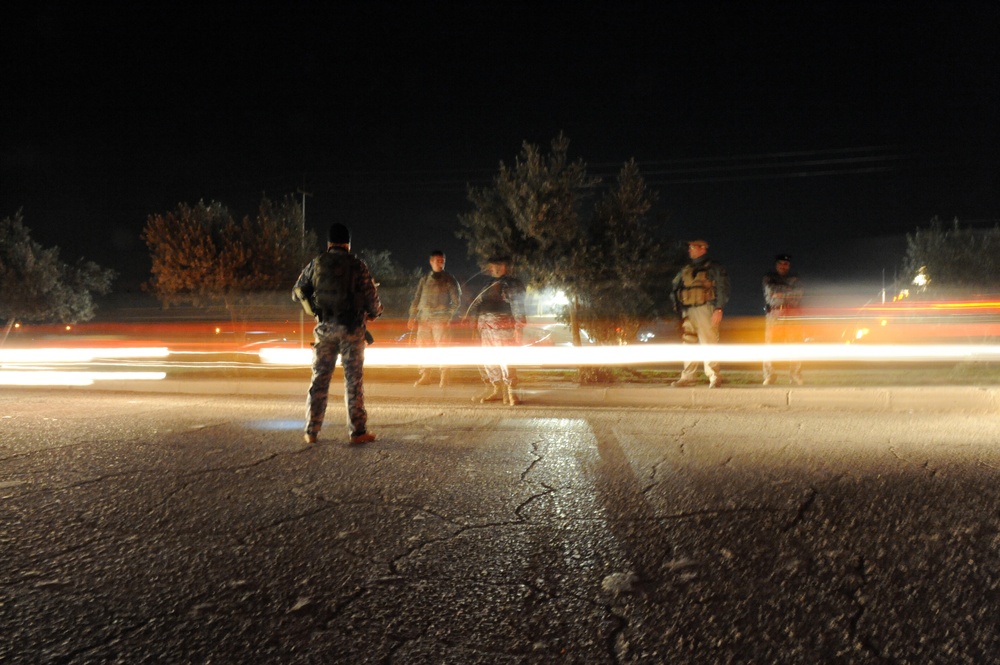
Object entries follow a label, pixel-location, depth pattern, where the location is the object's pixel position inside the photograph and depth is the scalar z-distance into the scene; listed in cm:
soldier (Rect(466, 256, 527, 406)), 872
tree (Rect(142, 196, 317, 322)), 3008
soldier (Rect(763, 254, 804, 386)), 974
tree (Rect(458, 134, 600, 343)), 1431
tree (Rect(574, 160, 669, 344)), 1449
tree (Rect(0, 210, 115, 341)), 3428
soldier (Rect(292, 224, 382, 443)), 623
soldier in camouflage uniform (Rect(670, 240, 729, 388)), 950
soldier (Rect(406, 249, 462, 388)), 1020
